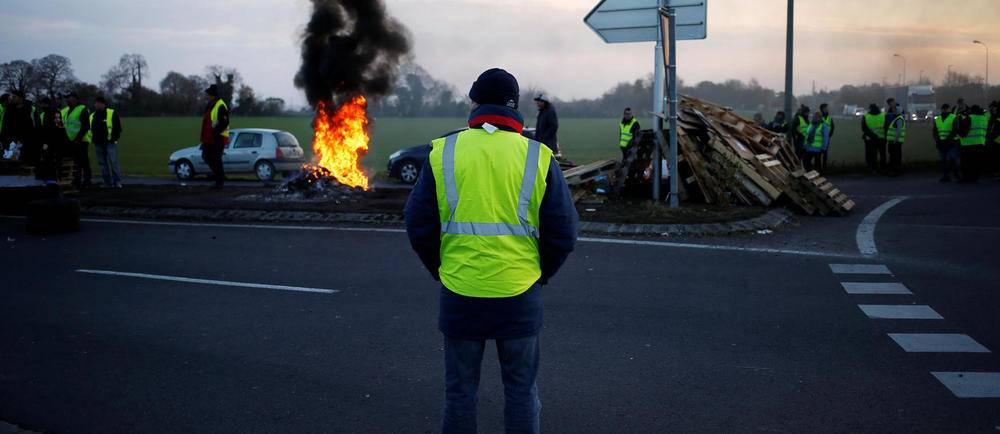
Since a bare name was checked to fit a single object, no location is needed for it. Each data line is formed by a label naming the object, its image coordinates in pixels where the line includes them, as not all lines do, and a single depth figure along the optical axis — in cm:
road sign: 1266
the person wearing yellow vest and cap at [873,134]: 2119
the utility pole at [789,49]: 2242
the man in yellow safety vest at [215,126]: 1642
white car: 2359
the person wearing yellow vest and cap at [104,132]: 1816
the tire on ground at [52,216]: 1188
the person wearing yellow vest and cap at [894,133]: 2066
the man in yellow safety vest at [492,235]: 349
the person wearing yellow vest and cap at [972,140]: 1841
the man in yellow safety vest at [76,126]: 1775
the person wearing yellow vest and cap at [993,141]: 2006
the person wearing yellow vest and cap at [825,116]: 2161
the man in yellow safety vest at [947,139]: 1873
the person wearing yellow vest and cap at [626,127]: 2056
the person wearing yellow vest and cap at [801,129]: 2259
